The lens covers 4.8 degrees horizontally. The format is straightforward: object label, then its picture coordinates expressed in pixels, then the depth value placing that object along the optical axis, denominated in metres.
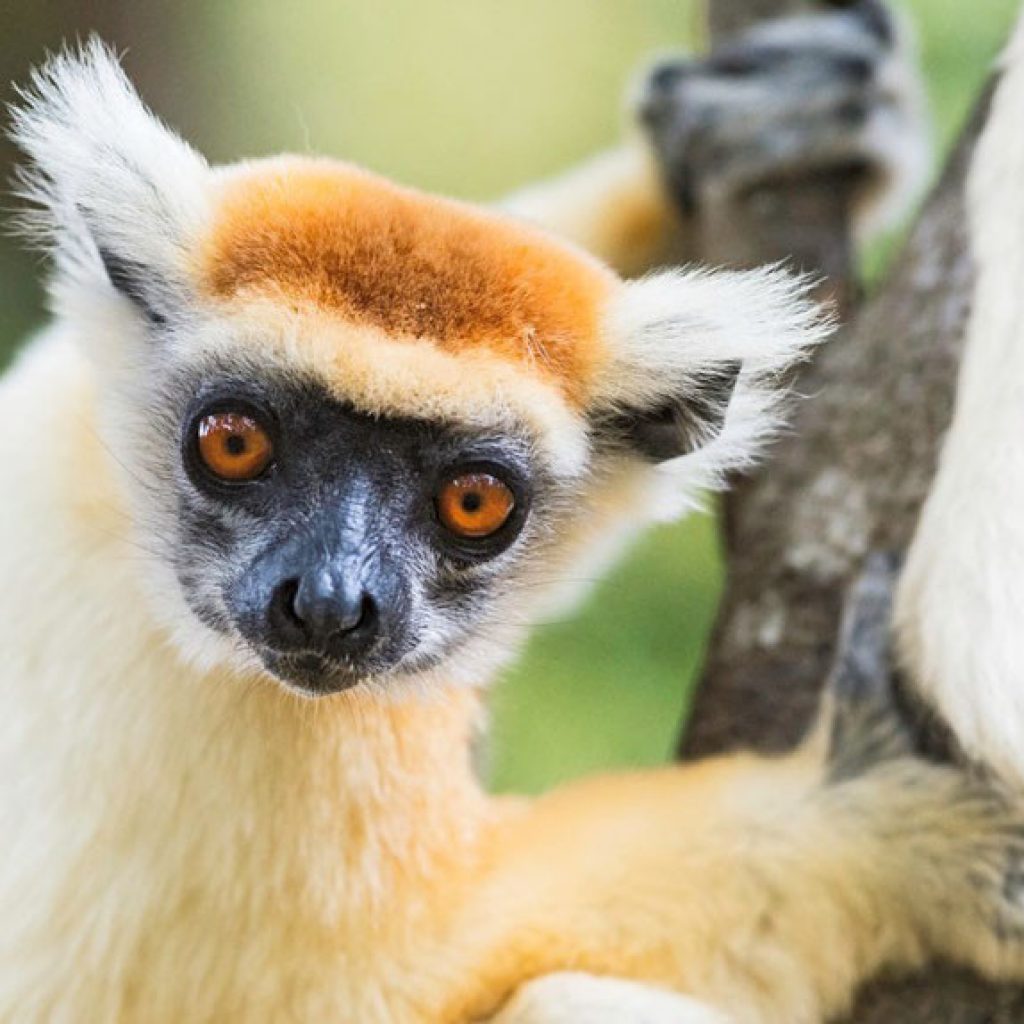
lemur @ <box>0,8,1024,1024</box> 1.64
